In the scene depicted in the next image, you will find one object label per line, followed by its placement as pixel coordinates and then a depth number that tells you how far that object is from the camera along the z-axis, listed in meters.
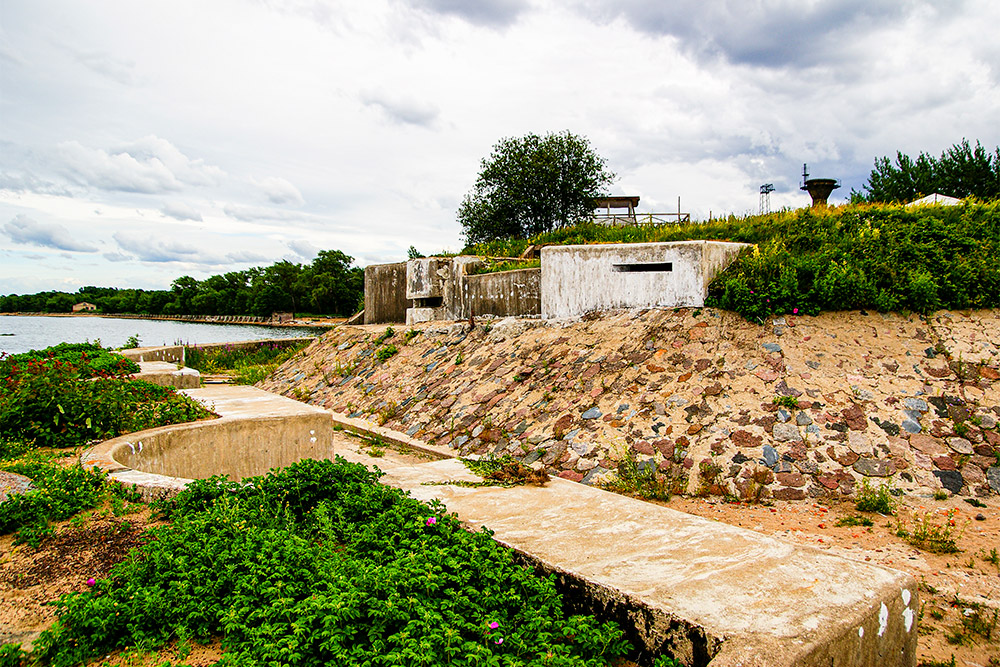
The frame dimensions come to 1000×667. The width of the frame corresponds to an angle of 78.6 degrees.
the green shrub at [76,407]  4.55
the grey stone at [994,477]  5.27
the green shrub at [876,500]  5.04
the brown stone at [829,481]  5.41
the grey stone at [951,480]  5.29
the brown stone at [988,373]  6.33
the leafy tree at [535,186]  27.19
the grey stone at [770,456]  5.71
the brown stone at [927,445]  5.63
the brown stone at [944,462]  5.47
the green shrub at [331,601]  2.11
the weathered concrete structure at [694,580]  2.20
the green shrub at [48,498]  3.10
